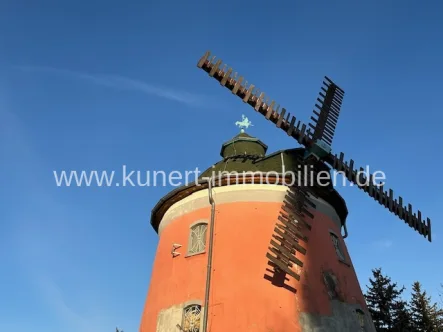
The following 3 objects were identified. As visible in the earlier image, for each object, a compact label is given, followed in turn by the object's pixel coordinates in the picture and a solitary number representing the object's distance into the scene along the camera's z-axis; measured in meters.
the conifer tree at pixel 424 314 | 25.14
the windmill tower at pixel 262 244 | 11.22
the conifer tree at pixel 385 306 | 25.27
